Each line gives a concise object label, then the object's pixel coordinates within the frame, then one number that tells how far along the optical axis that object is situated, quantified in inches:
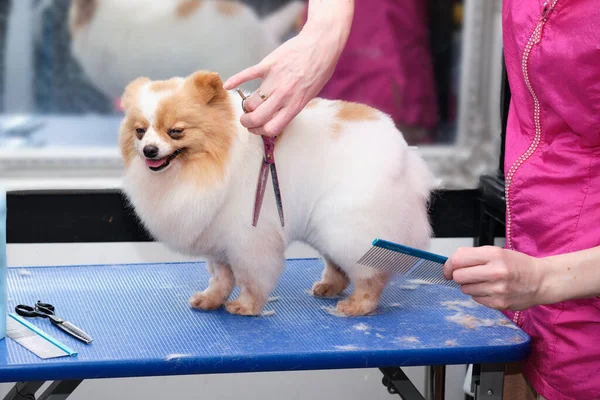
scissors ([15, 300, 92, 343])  68.4
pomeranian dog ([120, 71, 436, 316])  70.9
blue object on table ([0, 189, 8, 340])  66.6
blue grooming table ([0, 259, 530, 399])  66.2
